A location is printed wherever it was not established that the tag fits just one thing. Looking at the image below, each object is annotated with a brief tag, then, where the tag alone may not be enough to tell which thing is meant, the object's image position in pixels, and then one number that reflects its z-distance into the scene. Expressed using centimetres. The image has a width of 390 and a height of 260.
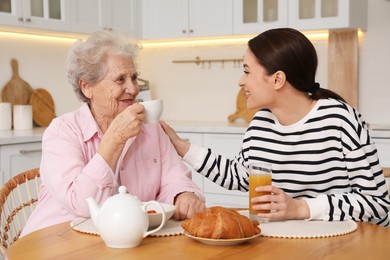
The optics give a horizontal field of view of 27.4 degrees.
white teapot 171
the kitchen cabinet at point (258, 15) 429
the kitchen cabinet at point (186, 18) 457
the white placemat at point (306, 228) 183
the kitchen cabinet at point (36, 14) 391
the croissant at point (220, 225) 175
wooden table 169
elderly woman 204
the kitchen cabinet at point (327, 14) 406
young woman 211
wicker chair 213
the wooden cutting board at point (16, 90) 431
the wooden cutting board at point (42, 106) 449
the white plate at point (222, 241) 174
